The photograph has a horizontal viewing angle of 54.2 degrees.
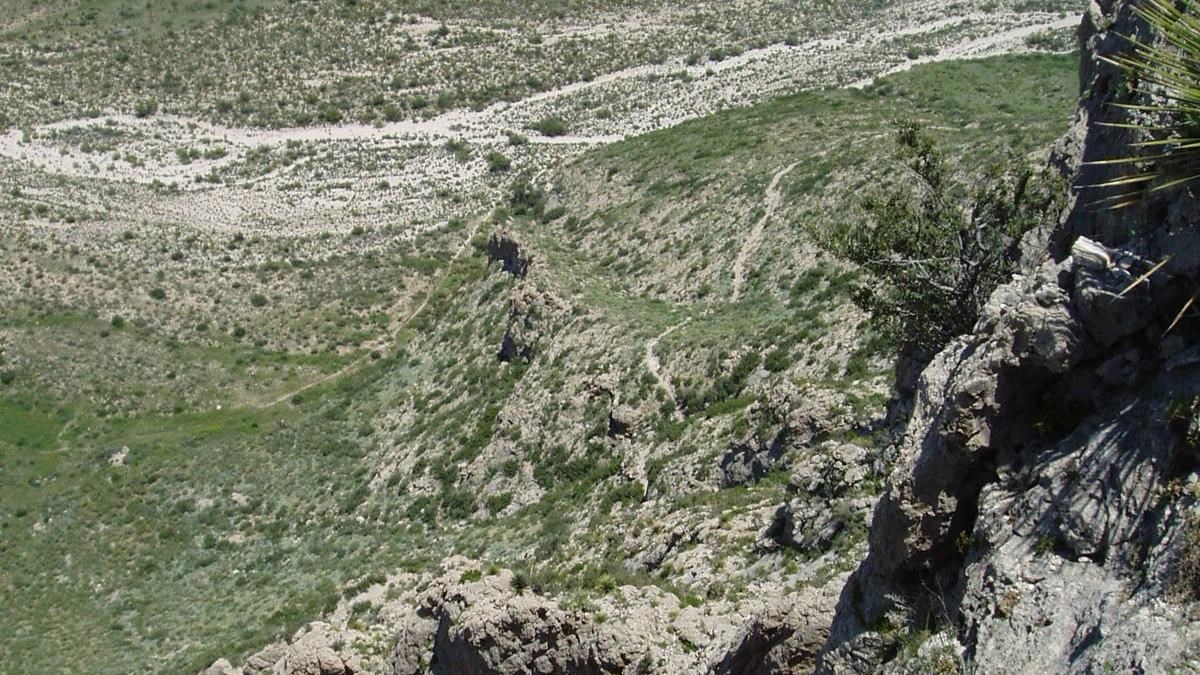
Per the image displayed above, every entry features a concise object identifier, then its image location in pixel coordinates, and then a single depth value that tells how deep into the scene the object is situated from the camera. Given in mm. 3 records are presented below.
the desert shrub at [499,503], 36781
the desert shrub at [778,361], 32062
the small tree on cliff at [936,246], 18656
